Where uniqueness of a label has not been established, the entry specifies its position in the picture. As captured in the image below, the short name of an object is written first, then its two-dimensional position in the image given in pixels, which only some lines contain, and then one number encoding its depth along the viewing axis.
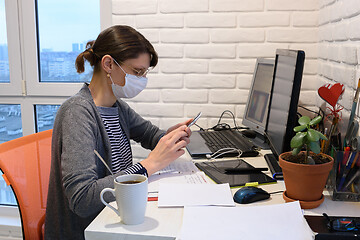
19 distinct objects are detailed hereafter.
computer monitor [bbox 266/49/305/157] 1.17
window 2.28
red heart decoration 1.26
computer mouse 1.01
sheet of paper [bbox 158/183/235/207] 1.01
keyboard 1.53
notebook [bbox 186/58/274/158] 1.54
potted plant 0.94
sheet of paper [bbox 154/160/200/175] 1.31
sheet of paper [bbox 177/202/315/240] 0.83
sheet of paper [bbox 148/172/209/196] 1.18
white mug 0.87
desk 0.85
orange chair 1.28
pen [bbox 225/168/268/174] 1.29
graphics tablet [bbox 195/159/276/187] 1.19
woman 1.12
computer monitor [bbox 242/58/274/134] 1.77
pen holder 1.01
